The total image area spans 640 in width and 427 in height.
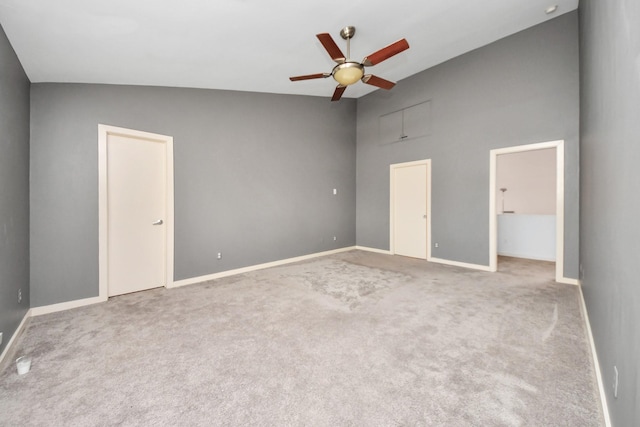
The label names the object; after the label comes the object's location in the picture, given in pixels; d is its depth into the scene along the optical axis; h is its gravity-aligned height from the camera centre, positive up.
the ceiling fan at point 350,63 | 2.59 +1.58
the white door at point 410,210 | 5.40 +0.03
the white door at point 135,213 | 3.37 -0.02
